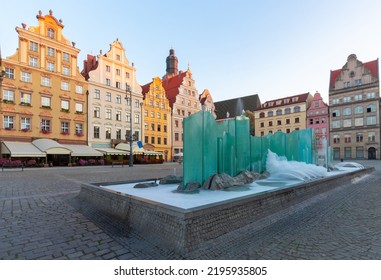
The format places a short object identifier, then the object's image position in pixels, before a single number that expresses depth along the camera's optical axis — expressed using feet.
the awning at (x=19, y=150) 77.77
